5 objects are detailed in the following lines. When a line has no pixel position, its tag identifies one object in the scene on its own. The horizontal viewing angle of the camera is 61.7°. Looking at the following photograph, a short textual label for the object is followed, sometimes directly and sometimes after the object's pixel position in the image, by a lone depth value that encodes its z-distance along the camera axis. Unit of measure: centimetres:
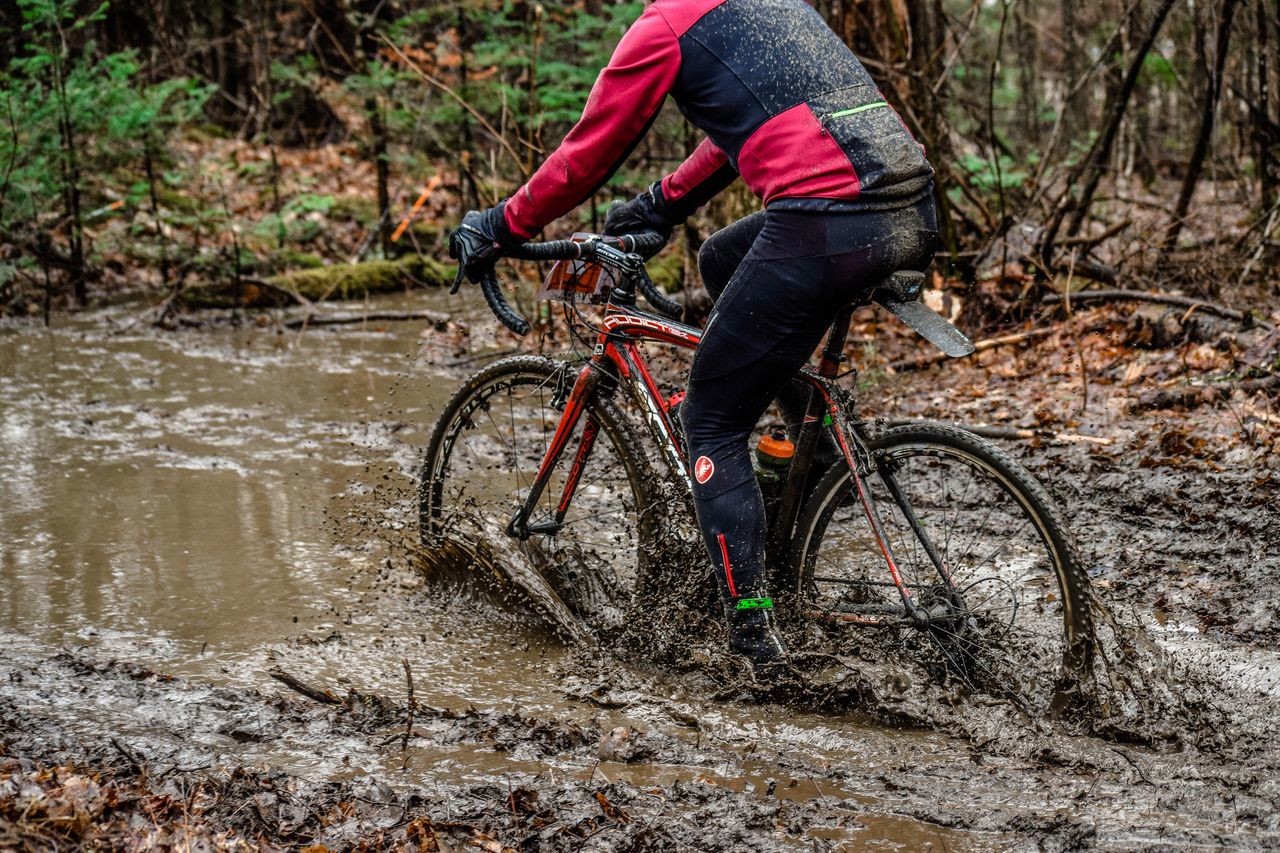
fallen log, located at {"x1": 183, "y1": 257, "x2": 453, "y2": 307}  1016
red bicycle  324
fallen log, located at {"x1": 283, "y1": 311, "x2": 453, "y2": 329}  972
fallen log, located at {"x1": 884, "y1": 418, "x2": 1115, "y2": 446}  599
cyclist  300
